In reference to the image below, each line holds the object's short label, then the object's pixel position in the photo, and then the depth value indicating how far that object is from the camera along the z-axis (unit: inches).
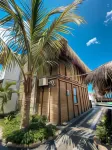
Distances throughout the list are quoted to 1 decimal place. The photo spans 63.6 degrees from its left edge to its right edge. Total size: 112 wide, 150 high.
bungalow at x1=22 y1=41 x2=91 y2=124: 256.7
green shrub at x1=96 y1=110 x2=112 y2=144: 120.6
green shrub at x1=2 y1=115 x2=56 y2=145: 142.1
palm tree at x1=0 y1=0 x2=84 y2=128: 121.8
